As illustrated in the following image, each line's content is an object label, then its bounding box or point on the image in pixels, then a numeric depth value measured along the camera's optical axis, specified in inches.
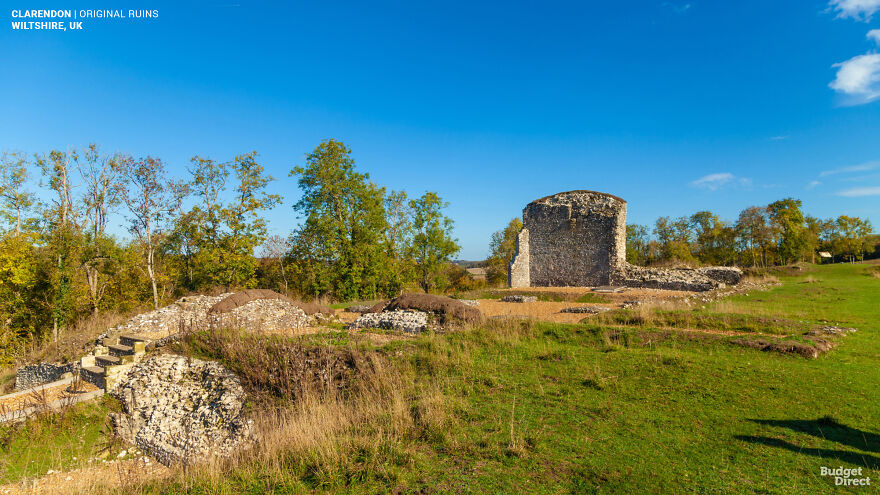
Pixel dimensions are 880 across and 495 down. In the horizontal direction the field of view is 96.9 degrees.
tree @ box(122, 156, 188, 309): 939.3
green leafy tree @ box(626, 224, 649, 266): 2103.8
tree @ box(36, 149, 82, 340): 854.0
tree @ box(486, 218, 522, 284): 1932.8
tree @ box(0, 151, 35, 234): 901.2
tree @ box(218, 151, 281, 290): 955.3
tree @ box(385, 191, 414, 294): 1190.9
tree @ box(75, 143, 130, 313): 954.7
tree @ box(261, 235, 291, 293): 1263.3
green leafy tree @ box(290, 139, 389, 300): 1002.1
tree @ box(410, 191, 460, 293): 1266.0
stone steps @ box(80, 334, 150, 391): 367.2
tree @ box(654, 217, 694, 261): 1930.4
